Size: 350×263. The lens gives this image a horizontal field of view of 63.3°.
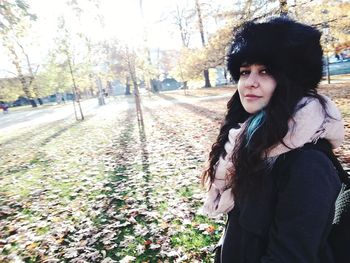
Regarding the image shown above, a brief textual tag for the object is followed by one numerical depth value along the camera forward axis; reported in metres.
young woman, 1.17
